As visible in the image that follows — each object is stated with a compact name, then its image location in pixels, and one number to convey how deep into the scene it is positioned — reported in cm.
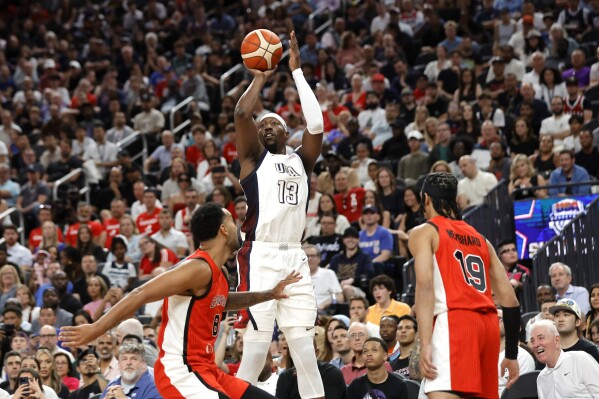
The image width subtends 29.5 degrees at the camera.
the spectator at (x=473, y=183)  1591
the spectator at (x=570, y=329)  1018
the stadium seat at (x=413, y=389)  1027
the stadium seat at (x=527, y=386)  998
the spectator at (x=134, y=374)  1061
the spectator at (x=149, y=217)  1817
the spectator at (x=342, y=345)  1181
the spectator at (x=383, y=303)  1334
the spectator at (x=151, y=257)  1655
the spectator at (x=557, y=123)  1708
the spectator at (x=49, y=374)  1236
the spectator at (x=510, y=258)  1366
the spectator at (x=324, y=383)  1034
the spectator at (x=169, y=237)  1730
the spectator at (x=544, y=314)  1065
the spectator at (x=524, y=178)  1493
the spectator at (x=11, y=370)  1233
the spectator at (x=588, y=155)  1583
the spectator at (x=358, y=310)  1295
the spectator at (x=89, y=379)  1199
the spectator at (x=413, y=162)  1752
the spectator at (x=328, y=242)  1566
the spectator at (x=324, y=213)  1630
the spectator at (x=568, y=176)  1509
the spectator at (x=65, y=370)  1302
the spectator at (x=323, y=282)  1435
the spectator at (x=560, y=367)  956
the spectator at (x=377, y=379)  1005
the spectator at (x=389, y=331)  1212
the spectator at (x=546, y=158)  1590
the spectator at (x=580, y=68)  1855
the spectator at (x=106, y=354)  1271
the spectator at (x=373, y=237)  1548
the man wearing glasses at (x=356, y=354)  1118
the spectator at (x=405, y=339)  1149
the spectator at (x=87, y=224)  1819
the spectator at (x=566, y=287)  1238
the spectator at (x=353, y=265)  1480
